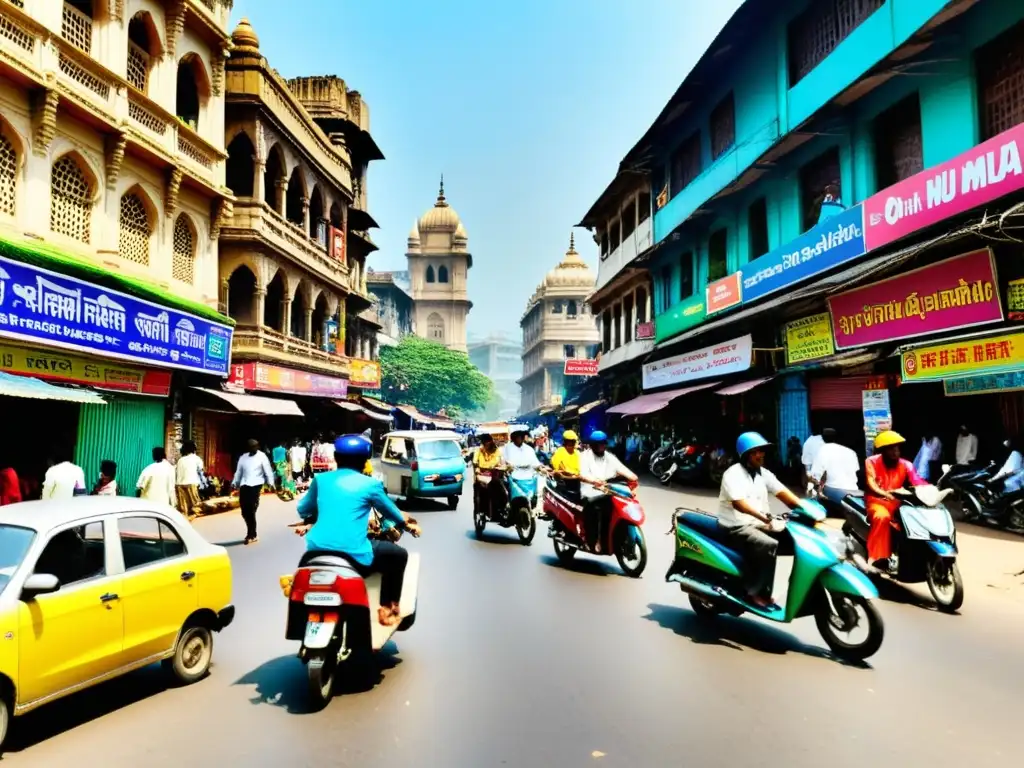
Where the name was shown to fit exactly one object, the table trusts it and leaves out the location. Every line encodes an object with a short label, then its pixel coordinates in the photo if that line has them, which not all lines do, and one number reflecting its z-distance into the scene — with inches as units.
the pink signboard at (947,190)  364.5
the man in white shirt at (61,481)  314.7
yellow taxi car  131.6
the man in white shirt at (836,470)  317.7
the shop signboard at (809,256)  509.7
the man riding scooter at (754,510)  194.5
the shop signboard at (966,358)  366.3
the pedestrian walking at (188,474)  494.6
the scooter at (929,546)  229.9
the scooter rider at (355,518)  162.7
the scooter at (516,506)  381.1
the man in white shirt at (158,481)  369.6
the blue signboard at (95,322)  390.9
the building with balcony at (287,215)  780.6
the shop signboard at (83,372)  406.7
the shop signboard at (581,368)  1590.8
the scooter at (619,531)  285.9
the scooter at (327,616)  148.9
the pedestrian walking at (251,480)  391.9
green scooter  176.6
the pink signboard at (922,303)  401.1
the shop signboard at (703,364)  700.0
